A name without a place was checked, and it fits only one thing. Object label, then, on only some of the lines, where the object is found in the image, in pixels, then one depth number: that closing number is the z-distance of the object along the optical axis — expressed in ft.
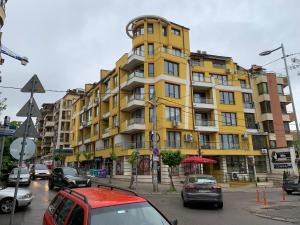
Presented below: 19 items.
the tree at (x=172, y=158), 72.79
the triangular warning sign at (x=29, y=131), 23.49
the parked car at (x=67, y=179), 57.67
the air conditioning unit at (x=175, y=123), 103.81
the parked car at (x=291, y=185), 68.78
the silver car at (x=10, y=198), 34.81
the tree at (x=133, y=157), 76.90
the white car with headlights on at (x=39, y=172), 100.82
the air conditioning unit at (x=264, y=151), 125.80
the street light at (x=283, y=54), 55.63
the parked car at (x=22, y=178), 71.77
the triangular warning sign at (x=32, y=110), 23.87
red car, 12.72
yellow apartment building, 106.93
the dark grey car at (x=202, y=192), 41.91
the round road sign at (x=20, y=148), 23.26
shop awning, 86.53
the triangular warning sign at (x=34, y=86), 25.04
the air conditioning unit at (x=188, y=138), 107.45
